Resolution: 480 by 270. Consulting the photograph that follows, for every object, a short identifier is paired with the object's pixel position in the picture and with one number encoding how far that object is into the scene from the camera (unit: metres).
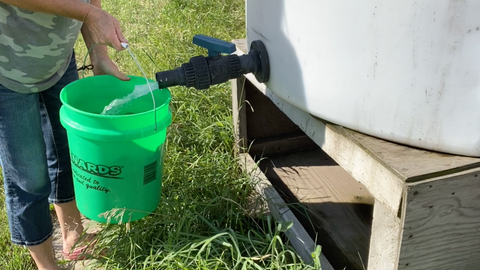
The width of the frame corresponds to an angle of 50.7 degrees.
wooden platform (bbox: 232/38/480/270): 1.10
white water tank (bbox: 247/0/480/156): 1.01
